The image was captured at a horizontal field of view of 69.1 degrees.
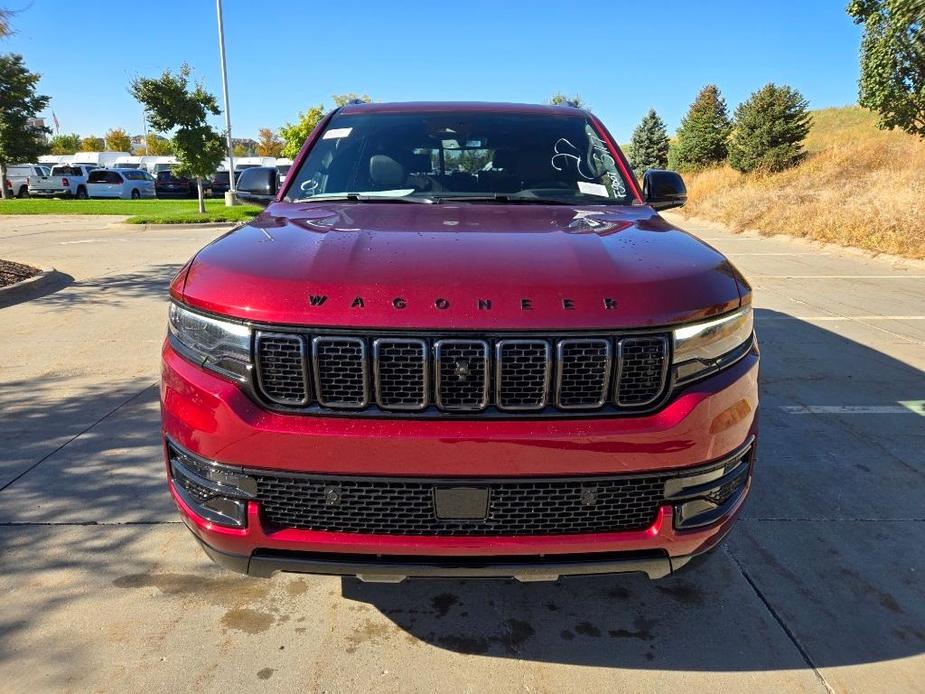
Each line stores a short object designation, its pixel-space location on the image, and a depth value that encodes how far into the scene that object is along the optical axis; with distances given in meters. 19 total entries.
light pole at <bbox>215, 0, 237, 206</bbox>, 26.29
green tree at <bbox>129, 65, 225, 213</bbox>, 20.27
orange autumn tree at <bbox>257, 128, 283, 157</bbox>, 92.02
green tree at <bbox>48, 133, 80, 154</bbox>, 74.81
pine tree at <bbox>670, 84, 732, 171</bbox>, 35.56
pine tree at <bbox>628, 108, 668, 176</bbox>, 41.94
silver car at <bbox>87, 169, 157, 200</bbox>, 33.34
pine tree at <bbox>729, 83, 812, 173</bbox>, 28.59
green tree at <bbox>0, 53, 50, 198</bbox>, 29.06
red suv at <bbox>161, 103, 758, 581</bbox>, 1.93
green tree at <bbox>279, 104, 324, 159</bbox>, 48.03
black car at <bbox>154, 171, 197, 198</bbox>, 33.78
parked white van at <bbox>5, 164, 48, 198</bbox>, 33.19
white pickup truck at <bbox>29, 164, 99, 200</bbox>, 33.16
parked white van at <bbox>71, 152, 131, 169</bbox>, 53.56
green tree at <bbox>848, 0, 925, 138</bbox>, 15.06
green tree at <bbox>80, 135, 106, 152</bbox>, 84.89
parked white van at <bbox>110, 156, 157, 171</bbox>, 48.16
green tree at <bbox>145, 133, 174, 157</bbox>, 22.05
